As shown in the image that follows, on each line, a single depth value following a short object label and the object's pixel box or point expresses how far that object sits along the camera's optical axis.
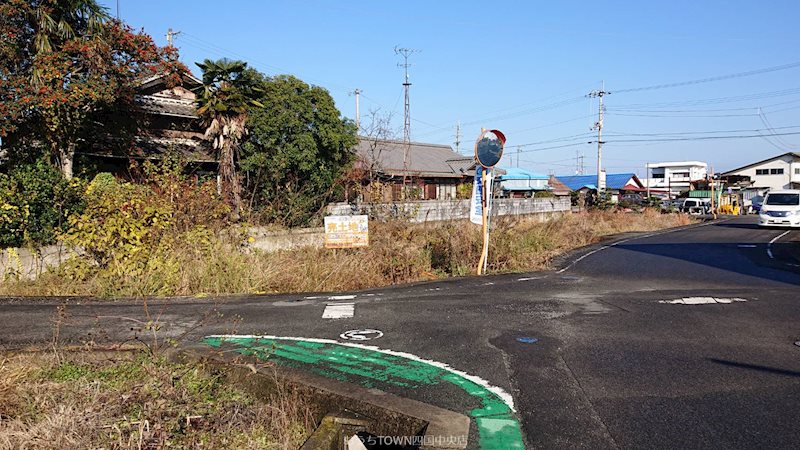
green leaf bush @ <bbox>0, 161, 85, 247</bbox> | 10.33
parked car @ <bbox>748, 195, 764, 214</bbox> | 57.77
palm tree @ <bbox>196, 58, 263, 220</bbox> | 14.70
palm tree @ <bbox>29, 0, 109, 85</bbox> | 12.30
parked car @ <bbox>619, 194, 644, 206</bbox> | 40.20
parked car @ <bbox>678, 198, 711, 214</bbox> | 48.69
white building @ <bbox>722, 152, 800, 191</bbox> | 65.50
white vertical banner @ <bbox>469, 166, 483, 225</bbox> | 12.82
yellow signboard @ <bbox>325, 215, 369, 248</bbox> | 12.30
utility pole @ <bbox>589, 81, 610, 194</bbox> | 46.19
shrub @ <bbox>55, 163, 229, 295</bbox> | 10.10
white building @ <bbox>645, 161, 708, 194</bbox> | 88.73
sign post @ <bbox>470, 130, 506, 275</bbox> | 12.27
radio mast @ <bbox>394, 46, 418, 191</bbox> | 27.04
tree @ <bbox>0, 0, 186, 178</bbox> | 11.55
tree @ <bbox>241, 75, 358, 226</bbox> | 14.53
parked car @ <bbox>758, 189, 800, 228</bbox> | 27.23
